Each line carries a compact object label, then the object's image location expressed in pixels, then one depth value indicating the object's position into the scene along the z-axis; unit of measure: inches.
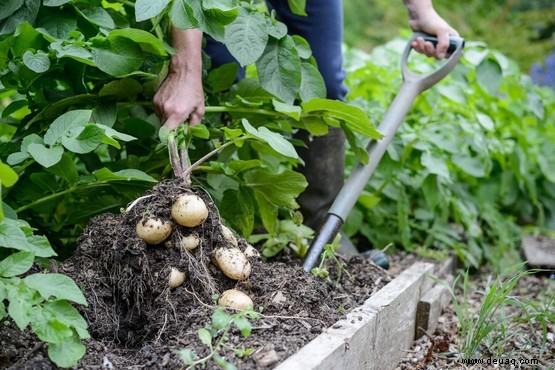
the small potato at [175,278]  62.4
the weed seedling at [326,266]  78.3
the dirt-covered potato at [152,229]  62.1
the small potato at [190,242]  63.8
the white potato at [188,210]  62.7
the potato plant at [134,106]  65.0
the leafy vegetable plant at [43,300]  50.6
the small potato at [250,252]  71.1
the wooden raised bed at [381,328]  57.9
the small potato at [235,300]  63.0
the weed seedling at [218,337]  53.4
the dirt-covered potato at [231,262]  65.7
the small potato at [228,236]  67.6
